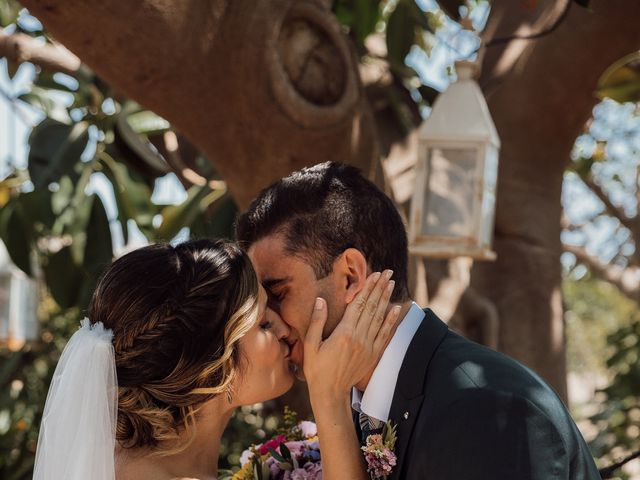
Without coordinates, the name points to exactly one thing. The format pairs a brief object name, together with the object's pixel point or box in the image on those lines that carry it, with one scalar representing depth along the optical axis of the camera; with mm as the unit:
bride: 2604
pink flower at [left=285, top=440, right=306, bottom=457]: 2980
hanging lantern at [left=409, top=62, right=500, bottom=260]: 3742
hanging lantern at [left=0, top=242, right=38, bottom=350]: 9039
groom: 2199
